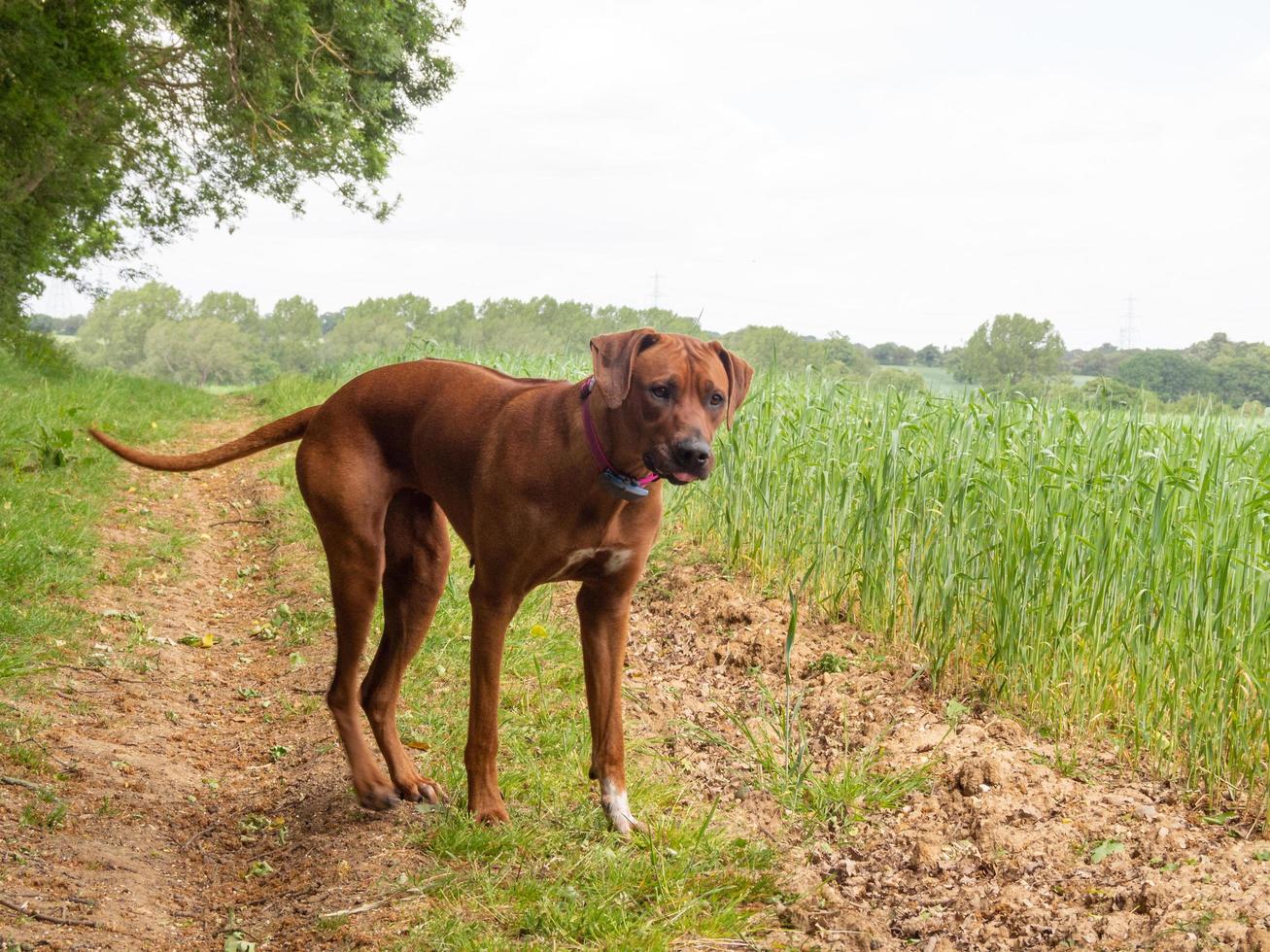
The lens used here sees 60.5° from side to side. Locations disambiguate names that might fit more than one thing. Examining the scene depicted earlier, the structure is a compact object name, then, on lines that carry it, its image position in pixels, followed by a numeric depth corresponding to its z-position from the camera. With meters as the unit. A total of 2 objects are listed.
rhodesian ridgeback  2.89
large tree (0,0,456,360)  6.62
